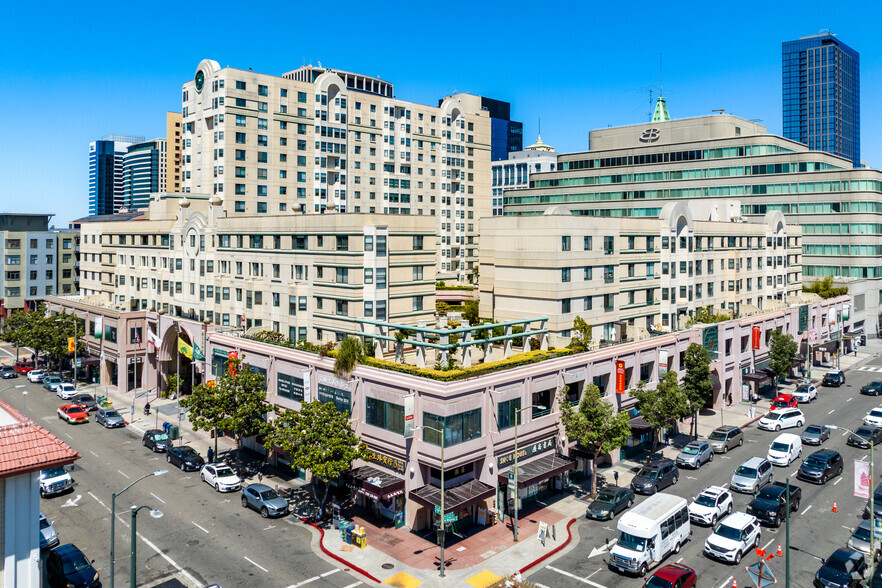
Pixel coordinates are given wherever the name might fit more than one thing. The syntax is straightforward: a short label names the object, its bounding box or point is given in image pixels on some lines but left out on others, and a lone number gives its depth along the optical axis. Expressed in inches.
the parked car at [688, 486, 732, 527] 1736.0
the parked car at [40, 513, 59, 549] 1574.8
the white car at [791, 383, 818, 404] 3083.2
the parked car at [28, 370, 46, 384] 3464.6
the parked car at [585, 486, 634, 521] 1777.8
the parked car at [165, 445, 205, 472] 2172.7
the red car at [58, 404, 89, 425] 2714.1
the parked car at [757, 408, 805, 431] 2640.3
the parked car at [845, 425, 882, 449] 2389.3
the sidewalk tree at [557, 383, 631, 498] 1911.9
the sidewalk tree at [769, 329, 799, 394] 3080.5
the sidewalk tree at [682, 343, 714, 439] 2434.8
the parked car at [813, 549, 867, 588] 1376.7
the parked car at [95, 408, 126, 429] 2664.9
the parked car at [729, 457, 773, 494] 1958.7
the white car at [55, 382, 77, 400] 3102.9
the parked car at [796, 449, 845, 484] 2049.7
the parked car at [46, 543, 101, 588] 1392.1
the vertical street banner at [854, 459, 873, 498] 1489.9
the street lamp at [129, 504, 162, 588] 1257.1
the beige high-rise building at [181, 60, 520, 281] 3718.0
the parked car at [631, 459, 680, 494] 1947.6
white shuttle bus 1475.1
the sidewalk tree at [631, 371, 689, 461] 2197.3
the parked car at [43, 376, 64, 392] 3264.3
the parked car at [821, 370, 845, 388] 3408.0
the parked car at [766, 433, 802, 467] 2213.3
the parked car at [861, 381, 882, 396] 3196.4
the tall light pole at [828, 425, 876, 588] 1384.8
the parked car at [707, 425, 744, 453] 2345.0
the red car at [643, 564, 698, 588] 1339.8
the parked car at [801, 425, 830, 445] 2429.9
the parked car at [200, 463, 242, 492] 1995.6
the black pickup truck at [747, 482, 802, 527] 1729.8
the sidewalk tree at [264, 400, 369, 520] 1695.4
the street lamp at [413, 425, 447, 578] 1510.6
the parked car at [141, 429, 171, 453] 2356.1
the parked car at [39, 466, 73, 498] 1956.2
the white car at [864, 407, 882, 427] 2559.1
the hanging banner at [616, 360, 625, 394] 2206.0
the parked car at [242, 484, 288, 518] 1798.7
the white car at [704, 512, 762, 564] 1526.8
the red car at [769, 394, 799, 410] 2865.7
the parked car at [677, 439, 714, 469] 2171.5
